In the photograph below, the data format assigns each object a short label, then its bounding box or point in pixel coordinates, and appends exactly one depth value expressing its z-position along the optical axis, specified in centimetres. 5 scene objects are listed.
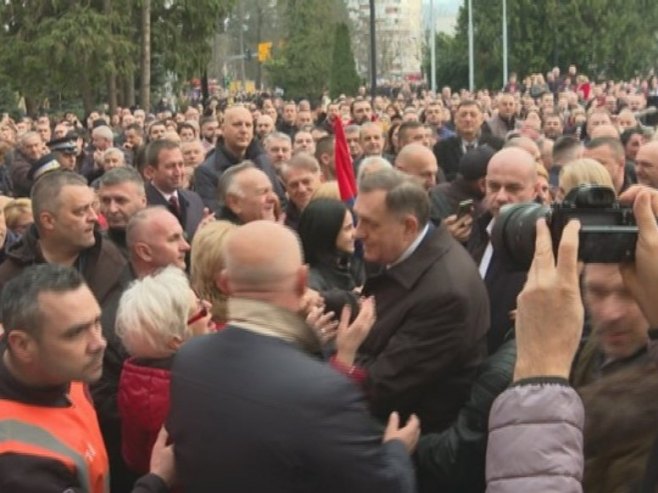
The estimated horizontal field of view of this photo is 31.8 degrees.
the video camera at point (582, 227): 230
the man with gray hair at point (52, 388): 310
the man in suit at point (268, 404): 277
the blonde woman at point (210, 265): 468
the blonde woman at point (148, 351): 375
